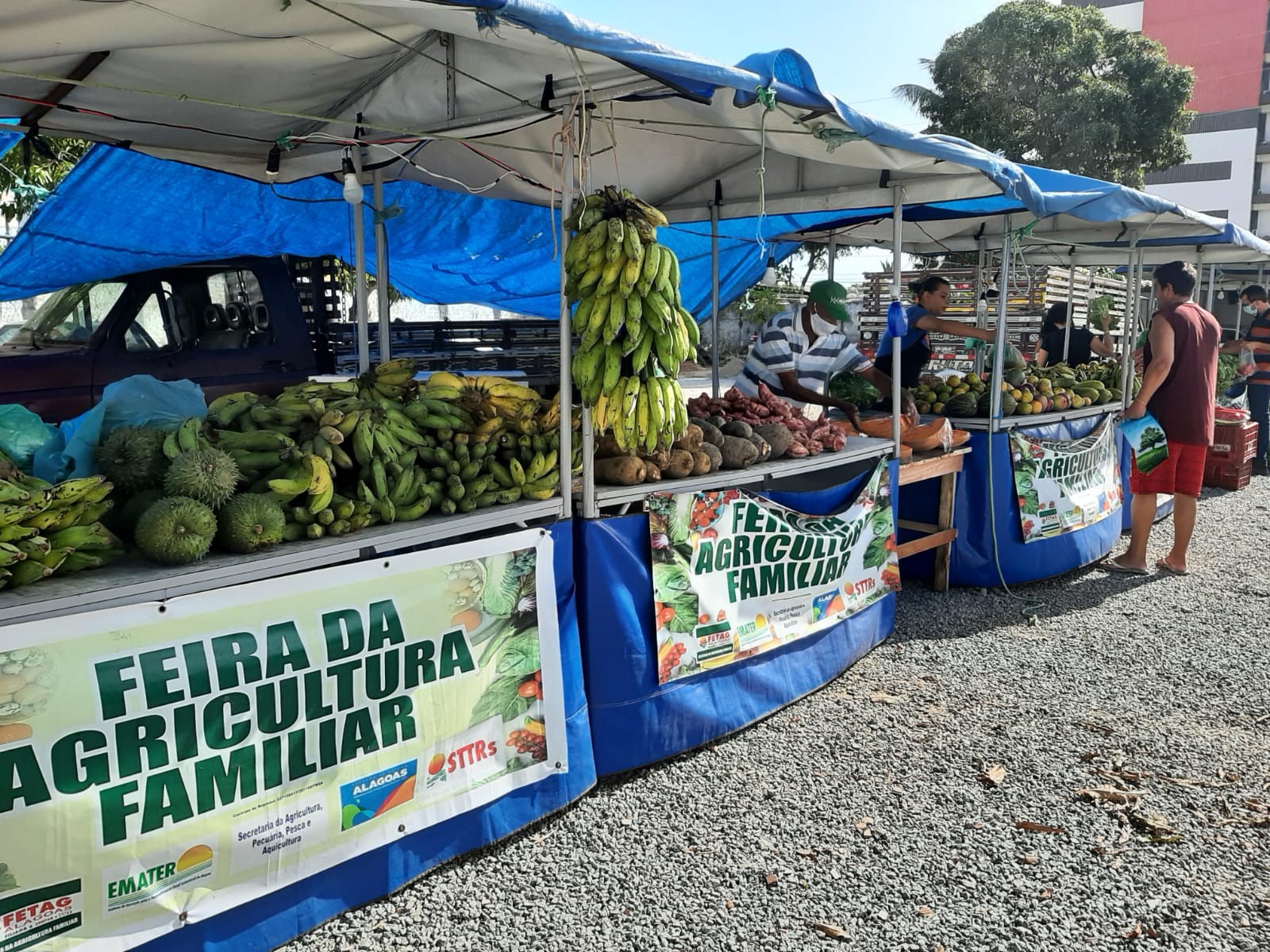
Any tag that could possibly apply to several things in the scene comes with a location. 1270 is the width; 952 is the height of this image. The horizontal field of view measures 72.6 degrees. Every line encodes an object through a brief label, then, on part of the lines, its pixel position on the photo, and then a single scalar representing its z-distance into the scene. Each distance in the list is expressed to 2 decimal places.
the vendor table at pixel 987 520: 6.36
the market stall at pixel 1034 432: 6.35
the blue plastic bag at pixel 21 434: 2.94
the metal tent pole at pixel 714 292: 6.37
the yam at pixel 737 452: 4.39
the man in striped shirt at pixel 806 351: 6.11
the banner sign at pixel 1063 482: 6.44
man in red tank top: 6.80
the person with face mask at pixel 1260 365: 11.27
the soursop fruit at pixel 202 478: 2.74
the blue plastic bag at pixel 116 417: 2.95
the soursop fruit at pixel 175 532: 2.59
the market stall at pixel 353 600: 2.44
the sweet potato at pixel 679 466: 4.04
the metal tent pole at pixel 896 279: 5.15
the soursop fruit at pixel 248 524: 2.76
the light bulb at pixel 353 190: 4.53
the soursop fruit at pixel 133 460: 2.88
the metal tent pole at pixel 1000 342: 6.35
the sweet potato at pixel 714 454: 4.23
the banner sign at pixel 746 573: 3.86
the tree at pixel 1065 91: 25.45
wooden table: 5.80
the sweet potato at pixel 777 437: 4.78
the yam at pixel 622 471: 3.85
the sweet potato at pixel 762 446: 4.61
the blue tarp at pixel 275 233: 6.14
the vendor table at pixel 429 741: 2.46
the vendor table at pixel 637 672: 3.65
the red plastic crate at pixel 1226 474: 10.33
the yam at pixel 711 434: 4.41
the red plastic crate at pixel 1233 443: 10.25
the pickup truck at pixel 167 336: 6.06
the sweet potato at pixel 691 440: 4.20
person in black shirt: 10.44
